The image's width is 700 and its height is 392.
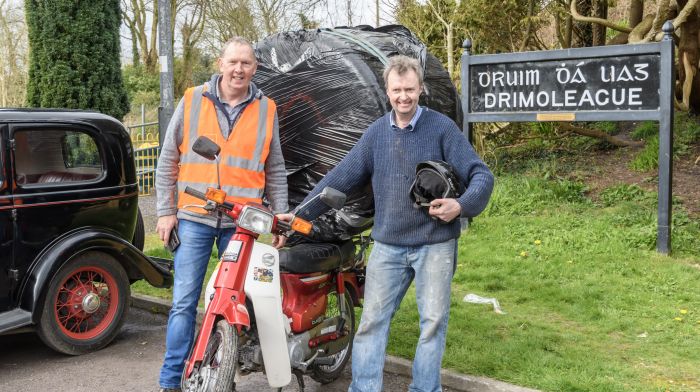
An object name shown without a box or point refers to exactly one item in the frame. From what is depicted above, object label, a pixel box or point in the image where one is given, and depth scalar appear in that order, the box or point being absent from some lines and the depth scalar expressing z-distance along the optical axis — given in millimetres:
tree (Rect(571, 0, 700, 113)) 9883
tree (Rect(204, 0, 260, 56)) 24172
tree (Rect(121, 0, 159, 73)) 28453
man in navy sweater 3527
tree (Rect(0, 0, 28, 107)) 24469
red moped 3395
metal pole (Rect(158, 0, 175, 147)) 7805
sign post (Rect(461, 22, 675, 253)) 7159
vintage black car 4898
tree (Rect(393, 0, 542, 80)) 11930
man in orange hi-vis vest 3875
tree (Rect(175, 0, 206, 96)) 29233
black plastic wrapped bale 4863
